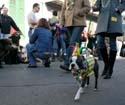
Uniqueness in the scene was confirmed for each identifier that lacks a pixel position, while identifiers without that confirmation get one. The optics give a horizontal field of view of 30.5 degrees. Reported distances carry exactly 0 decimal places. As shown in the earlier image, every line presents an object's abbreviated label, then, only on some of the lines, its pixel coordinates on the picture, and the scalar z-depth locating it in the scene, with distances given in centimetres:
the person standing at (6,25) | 676
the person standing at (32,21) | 671
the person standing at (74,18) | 480
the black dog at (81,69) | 313
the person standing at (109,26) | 423
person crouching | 592
